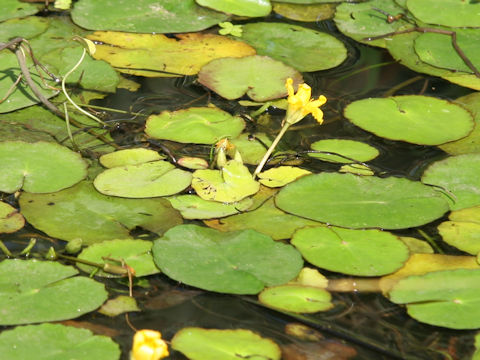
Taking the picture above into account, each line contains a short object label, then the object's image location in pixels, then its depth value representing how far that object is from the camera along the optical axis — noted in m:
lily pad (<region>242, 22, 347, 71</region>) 6.43
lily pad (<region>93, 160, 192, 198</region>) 4.68
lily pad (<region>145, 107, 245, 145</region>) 5.27
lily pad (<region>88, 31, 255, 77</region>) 6.21
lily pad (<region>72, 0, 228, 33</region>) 6.73
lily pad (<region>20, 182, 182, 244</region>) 4.37
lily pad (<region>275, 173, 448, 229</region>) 4.52
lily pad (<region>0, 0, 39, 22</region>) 6.79
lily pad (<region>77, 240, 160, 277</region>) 4.08
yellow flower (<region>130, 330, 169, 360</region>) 3.07
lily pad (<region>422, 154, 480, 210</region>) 4.81
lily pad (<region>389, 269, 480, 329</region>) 3.85
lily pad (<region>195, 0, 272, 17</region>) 7.12
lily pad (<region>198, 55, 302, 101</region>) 5.83
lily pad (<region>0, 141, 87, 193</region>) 4.71
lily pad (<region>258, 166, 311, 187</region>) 4.87
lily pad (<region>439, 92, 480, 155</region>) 5.36
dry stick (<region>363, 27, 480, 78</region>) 6.49
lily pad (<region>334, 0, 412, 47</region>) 6.94
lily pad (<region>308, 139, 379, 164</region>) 5.20
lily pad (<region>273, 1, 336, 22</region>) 7.24
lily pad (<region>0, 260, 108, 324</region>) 3.72
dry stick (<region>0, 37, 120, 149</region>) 5.43
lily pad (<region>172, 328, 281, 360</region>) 3.54
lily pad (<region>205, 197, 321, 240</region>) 4.47
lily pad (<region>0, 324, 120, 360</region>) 3.46
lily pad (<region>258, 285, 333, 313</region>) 3.90
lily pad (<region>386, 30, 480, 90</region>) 6.22
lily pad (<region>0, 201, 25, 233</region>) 4.34
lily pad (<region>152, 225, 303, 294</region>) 3.98
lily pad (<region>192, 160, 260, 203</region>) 4.70
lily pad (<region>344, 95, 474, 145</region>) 5.46
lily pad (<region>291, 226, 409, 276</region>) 4.18
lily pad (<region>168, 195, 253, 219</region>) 4.54
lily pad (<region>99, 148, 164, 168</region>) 4.99
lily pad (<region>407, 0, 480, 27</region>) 7.03
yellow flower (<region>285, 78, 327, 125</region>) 4.79
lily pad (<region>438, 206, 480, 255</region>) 4.42
